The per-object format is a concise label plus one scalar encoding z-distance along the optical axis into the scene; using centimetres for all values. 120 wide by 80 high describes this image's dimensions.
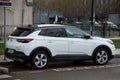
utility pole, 1571
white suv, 1017
